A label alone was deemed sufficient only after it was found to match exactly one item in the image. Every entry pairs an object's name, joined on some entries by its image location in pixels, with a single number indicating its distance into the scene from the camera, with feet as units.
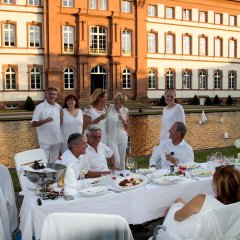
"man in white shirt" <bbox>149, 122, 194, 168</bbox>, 18.43
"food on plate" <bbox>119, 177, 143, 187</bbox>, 13.55
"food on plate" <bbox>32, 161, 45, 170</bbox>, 13.37
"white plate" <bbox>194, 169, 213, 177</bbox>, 15.38
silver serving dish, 12.22
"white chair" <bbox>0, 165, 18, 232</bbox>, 14.96
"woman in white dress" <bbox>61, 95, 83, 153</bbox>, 21.97
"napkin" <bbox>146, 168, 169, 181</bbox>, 14.98
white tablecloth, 11.62
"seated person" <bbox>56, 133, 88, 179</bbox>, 15.70
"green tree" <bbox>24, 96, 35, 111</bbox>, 93.35
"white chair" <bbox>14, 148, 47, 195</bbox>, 17.26
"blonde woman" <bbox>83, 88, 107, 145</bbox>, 21.97
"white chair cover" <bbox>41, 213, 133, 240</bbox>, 8.87
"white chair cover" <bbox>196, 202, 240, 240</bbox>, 10.08
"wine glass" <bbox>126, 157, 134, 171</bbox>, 15.60
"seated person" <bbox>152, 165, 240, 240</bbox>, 10.39
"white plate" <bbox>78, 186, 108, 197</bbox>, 12.42
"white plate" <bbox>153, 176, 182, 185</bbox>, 13.97
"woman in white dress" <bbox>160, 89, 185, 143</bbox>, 22.25
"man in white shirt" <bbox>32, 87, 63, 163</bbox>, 21.86
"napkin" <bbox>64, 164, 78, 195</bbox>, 12.67
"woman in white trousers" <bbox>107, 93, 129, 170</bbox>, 22.70
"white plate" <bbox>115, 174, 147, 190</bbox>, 13.18
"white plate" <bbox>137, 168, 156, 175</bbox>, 15.81
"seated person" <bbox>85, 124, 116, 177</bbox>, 17.76
